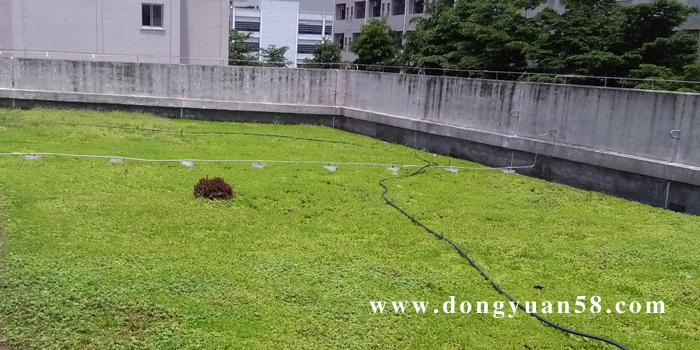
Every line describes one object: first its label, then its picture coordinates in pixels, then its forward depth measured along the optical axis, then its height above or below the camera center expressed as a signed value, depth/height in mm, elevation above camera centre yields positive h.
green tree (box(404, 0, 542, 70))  20891 +1283
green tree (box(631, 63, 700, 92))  15008 +186
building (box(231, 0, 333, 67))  70688 +4374
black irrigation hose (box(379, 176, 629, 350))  5195 -2146
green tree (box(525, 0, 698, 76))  16891 +1210
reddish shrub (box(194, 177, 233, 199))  9141 -1950
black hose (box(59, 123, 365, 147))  15789 -1949
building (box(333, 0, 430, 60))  39656 +3719
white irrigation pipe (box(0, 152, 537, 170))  11555 -1970
